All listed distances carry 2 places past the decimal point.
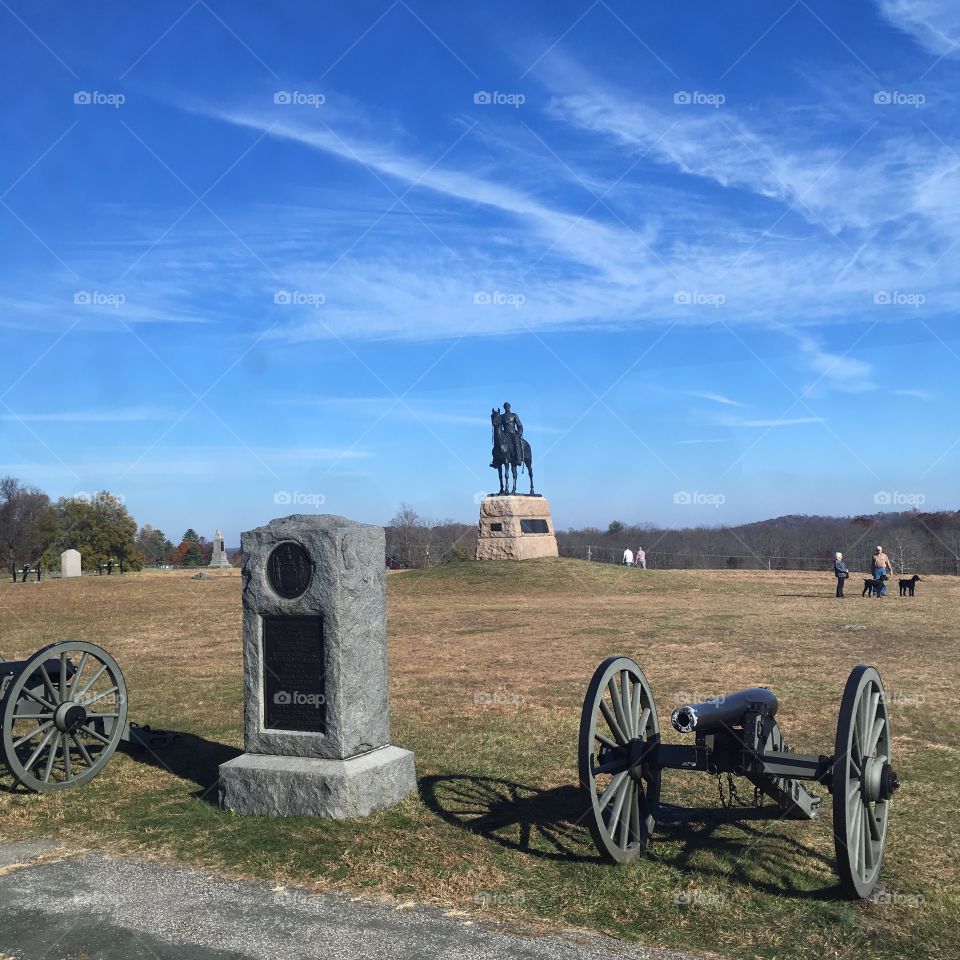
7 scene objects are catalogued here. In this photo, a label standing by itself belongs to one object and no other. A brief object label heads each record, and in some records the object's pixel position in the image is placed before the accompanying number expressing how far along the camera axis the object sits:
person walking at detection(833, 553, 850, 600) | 24.70
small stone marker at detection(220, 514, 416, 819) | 6.30
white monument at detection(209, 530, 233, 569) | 50.66
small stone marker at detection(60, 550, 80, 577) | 36.72
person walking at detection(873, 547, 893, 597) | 24.32
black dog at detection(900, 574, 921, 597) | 24.19
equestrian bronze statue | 31.97
